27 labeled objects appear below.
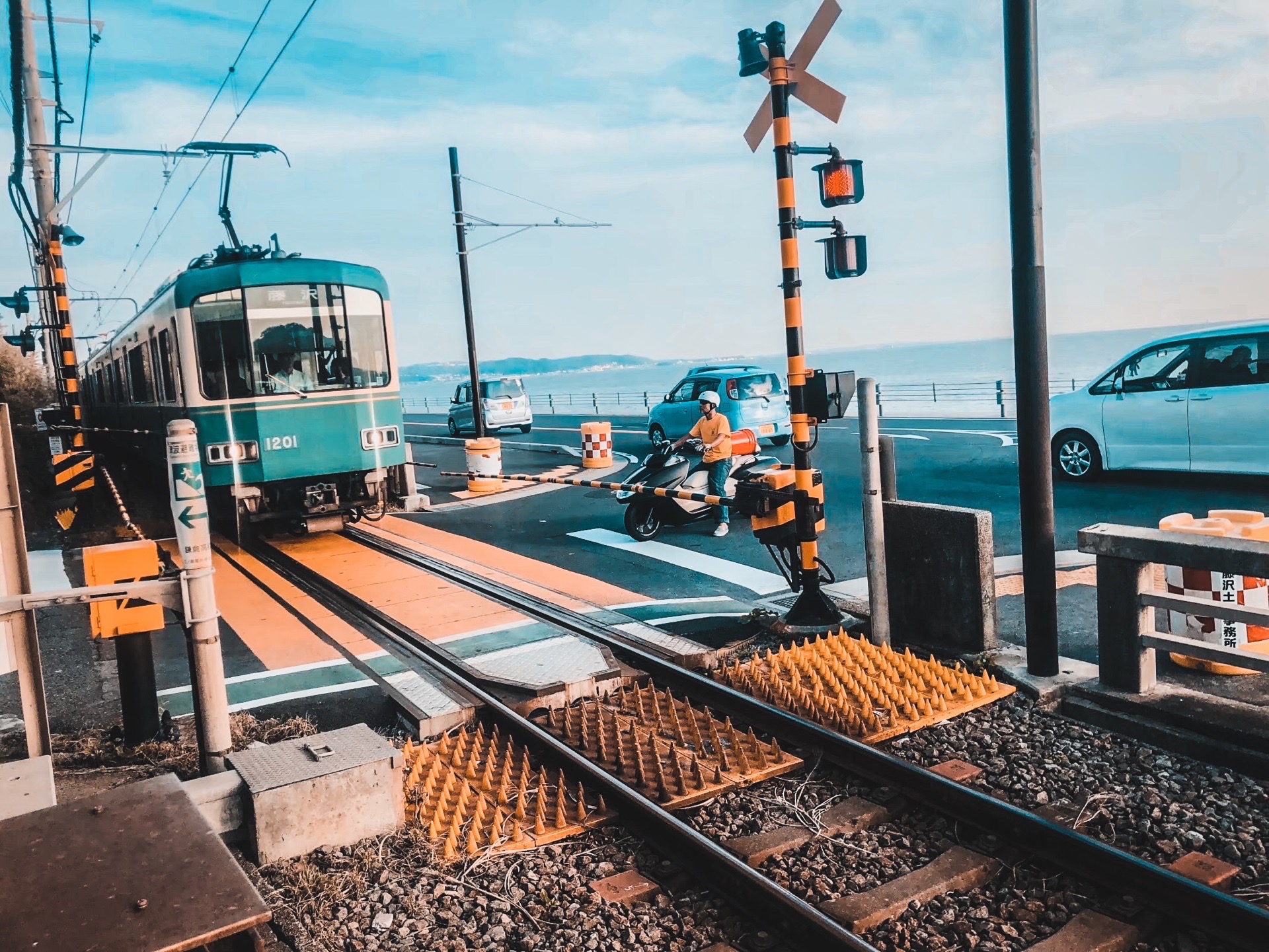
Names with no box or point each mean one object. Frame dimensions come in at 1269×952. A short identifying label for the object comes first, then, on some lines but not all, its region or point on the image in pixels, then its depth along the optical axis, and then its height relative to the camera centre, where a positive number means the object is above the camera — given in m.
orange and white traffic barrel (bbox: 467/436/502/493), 16.11 -1.07
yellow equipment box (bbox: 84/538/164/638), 5.06 -0.81
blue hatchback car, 18.75 -0.51
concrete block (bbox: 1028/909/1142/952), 3.37 -2.00
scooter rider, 11.38 -0.76
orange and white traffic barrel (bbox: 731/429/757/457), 11.91 -0.81
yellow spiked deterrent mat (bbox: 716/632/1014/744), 5.36 -1.84
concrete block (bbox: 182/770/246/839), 4.24 -1.65
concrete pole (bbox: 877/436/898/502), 7.00 -0.74
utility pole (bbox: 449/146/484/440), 18.31 +2.09
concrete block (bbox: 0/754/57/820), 3.81 -1.41
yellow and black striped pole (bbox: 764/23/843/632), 6.85 +0.02
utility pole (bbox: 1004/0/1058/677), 5.69 +0.11
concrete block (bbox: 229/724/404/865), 4.24 -1.67
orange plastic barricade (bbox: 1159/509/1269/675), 5.41 -1.37
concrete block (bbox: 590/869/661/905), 3.88 -1.98
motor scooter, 11.42 -1.33
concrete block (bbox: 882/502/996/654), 6.21 -1.40
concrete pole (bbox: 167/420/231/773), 4.59 -0.82
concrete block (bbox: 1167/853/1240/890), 3.67 -1.97
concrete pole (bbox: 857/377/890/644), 6.57 -0.99
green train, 11.38 +0.36
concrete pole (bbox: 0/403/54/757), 4.59 -0.89
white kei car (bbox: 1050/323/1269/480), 10.93 -0.78
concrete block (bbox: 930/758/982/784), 4.66 -1.94
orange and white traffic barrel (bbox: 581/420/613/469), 18.64 -1.14
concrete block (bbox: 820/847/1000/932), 3.61 -1.97
